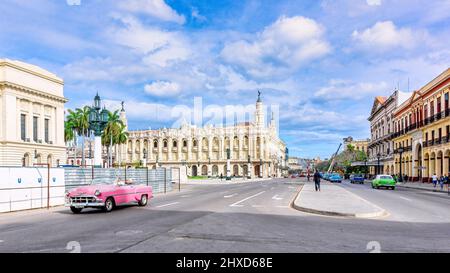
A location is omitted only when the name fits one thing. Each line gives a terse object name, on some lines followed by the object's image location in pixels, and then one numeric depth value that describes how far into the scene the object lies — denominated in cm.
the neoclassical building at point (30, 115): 5762
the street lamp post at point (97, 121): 2980
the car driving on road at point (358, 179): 5997
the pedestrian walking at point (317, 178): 2952
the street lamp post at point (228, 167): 7700
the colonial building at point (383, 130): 7756
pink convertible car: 1606
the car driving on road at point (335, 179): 6280
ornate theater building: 11706
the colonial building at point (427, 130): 4884
